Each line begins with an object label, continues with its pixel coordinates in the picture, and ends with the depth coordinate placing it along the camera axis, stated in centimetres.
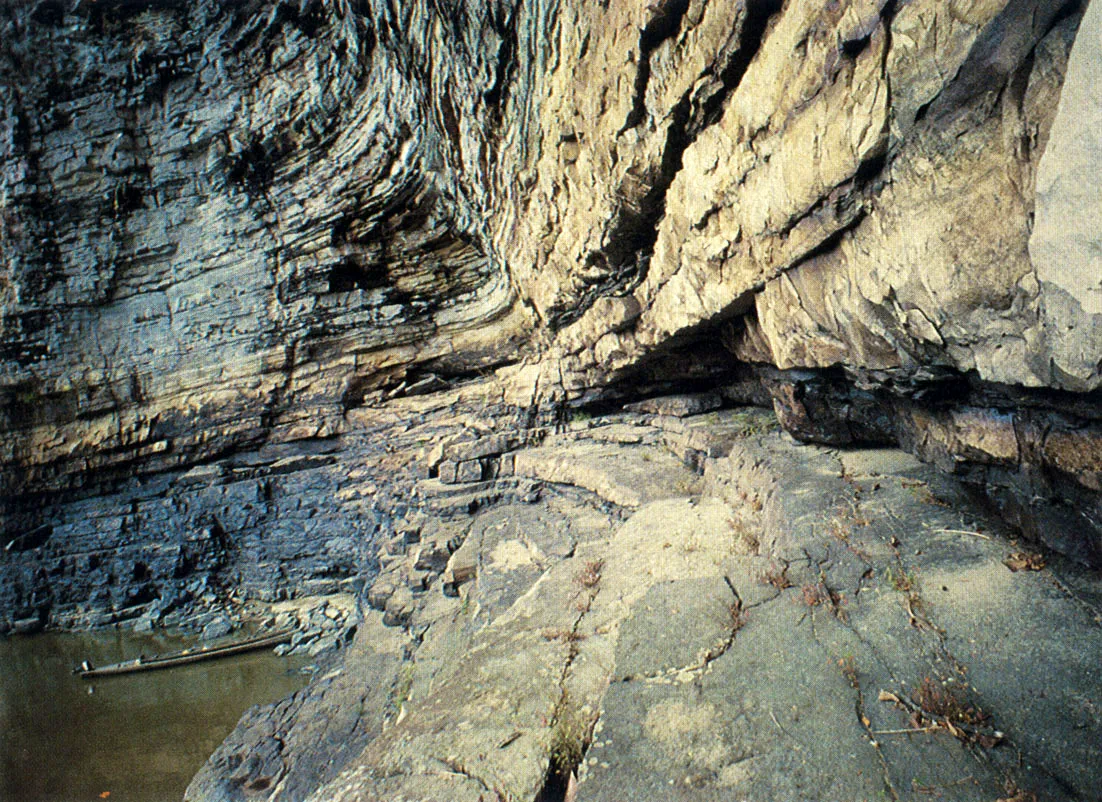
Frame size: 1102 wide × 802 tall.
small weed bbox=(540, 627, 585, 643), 430
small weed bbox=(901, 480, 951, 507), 412
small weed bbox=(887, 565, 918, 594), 332
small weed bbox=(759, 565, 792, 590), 393
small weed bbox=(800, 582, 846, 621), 343
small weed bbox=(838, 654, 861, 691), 284
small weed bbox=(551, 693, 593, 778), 306
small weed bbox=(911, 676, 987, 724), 241
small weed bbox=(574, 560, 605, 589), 521
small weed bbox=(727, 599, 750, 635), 366
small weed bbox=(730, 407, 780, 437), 742
